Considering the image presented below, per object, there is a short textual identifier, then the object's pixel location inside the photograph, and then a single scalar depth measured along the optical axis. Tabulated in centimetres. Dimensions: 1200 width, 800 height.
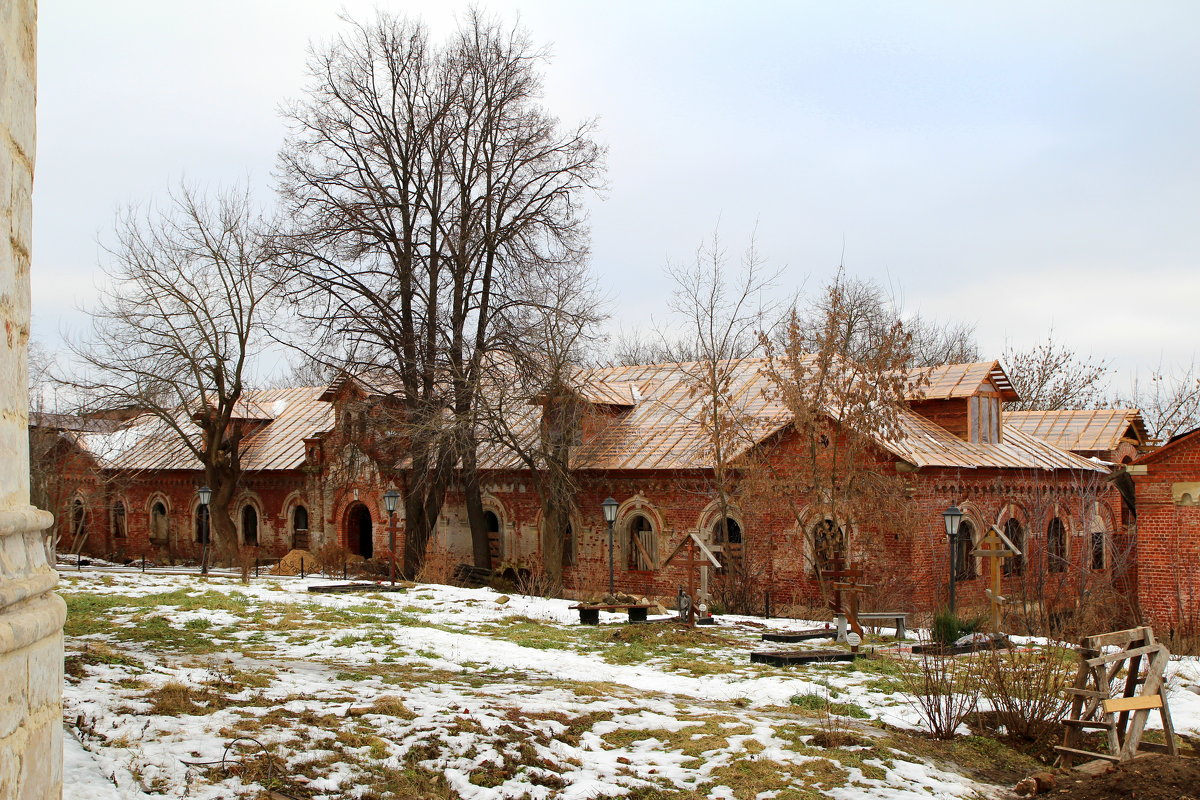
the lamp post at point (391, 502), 2352
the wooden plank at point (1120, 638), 888
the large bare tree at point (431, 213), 2639
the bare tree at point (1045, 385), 4378
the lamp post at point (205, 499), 2463
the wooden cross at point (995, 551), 1580
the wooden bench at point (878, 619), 1566
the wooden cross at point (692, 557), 1753
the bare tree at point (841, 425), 1995
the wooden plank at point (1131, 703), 853
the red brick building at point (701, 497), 2220
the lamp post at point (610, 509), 2000
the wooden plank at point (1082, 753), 858
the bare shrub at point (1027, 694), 946
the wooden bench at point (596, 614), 1703
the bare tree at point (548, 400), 2500
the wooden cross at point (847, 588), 1595
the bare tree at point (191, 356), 2869
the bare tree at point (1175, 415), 3656
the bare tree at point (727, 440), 2211
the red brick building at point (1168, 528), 2036
